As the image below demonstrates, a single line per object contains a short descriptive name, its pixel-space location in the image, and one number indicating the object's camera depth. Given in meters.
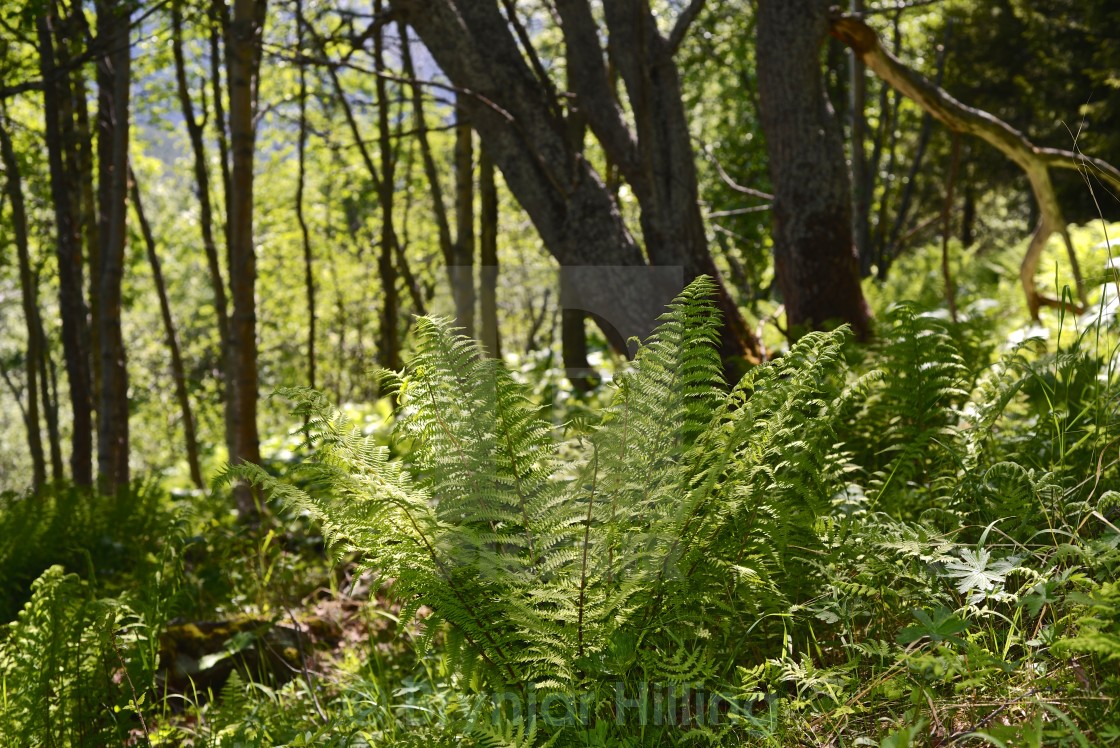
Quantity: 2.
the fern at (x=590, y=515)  1.66
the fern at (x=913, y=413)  2.43
